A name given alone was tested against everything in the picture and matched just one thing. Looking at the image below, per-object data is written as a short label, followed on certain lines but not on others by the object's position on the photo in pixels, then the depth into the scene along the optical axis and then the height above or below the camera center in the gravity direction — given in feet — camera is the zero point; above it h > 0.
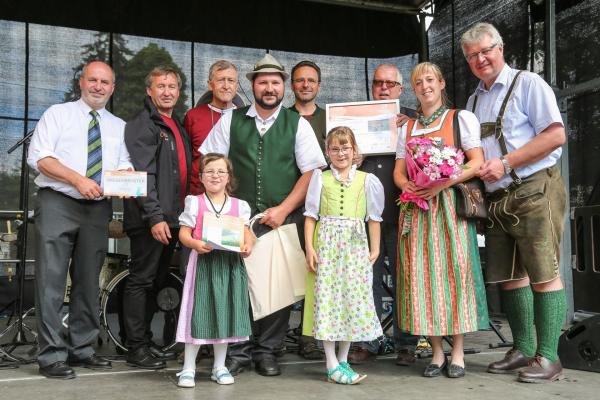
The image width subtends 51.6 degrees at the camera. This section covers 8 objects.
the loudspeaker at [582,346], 10.77 -2.12
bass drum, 13.24 -1.63
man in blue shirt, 10.05 +0.46
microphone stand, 11.63 -2.18
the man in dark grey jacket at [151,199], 11.30 +0.53
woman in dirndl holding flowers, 10.05 -0.30
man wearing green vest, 10.78 +1.24
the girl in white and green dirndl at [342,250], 9.98 -0.37
